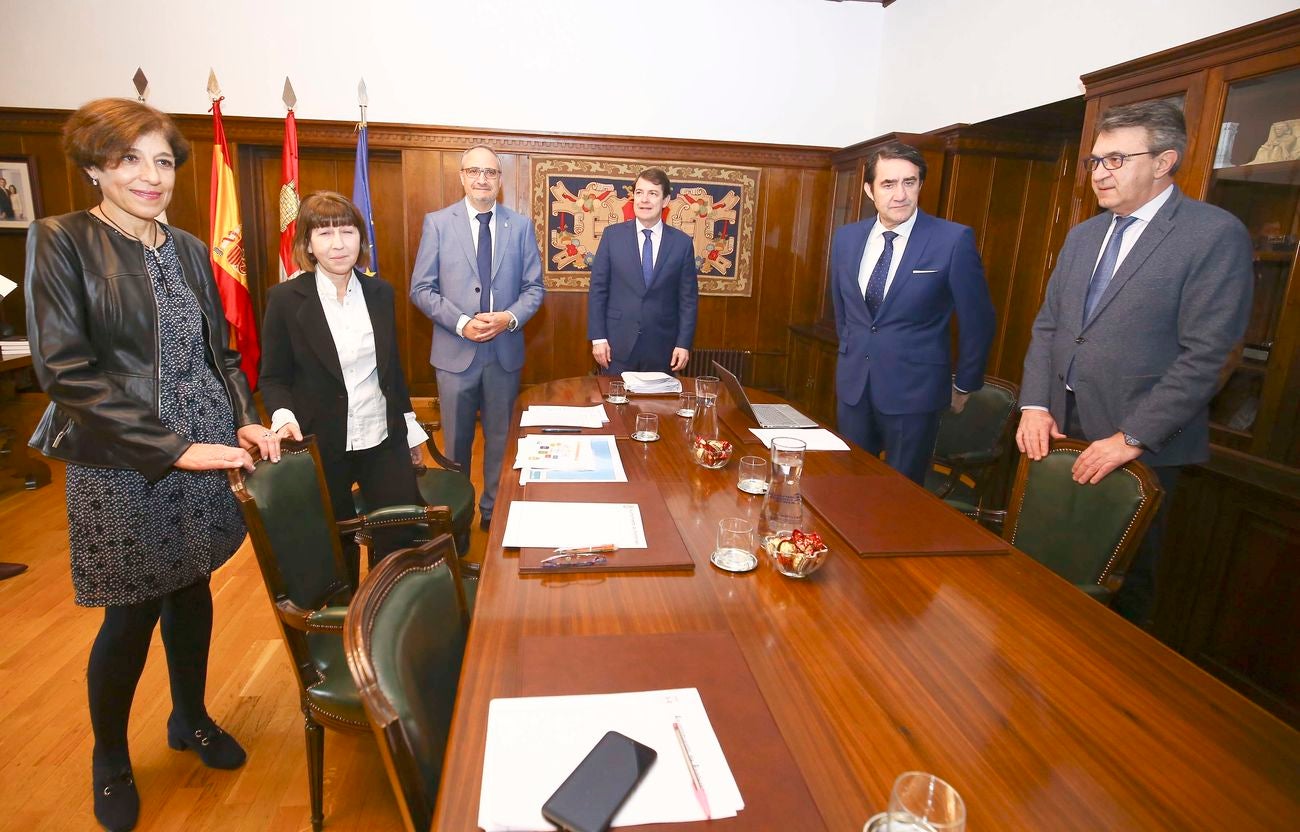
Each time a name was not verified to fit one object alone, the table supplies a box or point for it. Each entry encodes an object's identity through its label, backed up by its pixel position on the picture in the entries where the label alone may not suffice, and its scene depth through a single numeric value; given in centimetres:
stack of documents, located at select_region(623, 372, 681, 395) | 281
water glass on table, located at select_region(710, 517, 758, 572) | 134
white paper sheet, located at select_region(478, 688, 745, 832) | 74
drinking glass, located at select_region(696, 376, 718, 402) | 211
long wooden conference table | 80
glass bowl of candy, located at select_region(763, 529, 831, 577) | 127
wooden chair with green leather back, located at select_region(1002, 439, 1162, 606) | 157
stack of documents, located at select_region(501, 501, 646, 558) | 139
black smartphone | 72
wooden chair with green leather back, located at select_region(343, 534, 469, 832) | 81
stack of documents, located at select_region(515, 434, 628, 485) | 177
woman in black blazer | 203
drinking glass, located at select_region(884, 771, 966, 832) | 68
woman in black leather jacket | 147
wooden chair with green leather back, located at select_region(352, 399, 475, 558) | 241
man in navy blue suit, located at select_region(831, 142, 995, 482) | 250
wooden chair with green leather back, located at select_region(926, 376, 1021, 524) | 274
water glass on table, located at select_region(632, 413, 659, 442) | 213
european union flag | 455
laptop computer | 232
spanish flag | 429
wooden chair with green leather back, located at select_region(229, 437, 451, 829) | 146
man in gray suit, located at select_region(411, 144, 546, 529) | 308
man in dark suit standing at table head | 350
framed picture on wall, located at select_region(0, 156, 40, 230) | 483
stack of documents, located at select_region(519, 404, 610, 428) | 227
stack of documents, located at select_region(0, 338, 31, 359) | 368
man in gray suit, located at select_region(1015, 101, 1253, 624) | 181
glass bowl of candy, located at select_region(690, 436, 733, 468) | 187
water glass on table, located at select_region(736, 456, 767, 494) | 171
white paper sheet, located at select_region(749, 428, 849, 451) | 216
